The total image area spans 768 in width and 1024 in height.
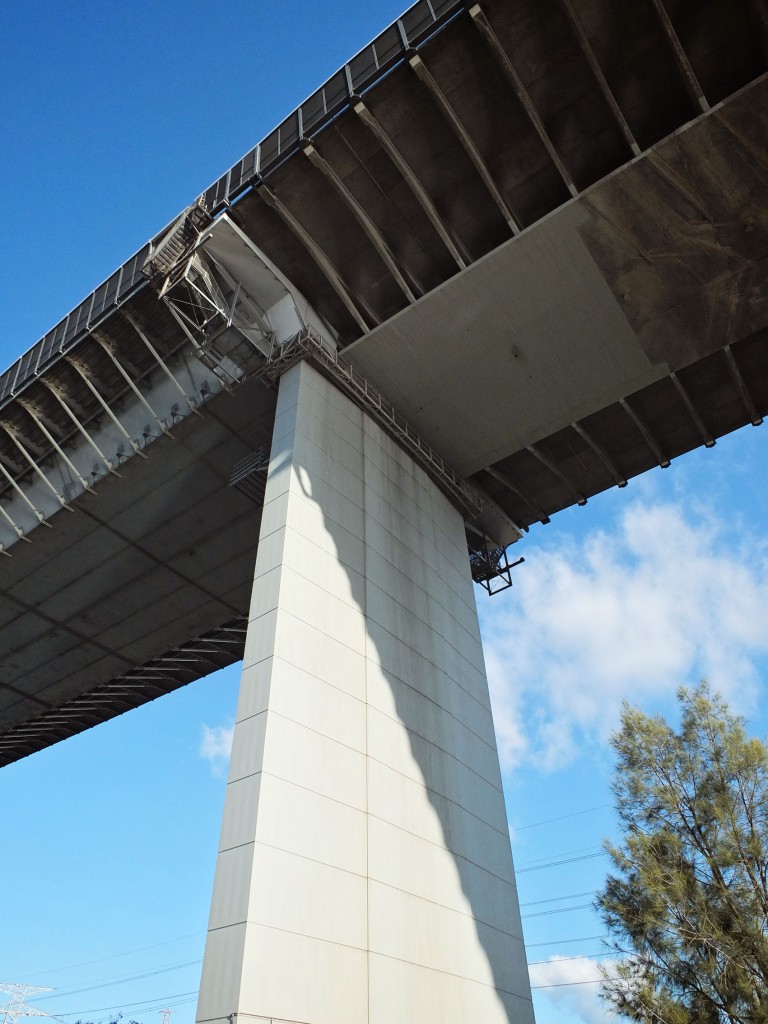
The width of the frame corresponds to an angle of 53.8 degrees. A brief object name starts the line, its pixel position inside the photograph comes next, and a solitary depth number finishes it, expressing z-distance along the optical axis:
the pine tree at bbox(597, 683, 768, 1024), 13.96
